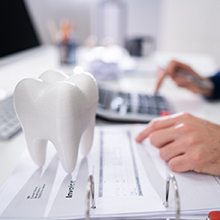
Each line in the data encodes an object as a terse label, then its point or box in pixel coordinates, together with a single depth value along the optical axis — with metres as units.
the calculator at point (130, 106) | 0.66
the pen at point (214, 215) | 0.33
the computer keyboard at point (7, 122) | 0.57
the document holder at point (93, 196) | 0.32
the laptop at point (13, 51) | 0.63
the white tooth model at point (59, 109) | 0.39
